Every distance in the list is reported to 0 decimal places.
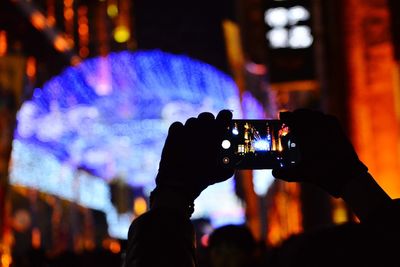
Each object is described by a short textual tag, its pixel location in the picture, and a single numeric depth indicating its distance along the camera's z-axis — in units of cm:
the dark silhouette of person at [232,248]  491
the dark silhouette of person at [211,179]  154
